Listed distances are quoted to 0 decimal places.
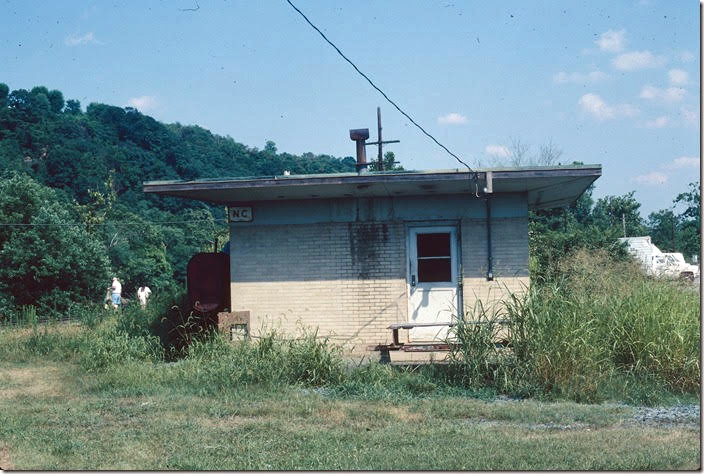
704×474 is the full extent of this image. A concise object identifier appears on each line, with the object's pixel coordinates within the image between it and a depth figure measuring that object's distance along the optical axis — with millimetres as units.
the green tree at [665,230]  57469
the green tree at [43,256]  31422
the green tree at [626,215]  51281
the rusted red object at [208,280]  12547
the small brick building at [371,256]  11461
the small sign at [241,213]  11898
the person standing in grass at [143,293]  25948
